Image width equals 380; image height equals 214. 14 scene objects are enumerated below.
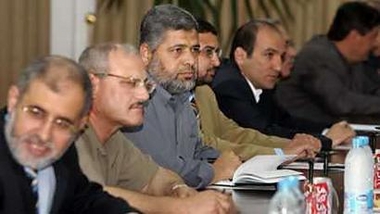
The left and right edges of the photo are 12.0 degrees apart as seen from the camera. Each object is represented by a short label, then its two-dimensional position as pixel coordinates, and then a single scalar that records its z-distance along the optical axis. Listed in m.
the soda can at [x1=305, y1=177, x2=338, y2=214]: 4.94
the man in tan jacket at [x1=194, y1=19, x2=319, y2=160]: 7.79
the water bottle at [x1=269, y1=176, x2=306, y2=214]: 4.03
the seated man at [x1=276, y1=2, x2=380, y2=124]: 9.98
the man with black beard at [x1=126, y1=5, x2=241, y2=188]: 6.39
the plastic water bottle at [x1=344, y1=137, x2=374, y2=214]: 4.85
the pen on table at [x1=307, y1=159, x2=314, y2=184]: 5.48
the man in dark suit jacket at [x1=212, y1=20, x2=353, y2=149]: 8.55
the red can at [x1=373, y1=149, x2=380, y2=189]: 5.86
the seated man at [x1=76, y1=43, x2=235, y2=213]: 5.24
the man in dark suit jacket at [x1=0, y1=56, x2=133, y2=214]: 4.24
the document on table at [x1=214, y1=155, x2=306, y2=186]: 6.19
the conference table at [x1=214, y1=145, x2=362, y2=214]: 5.44
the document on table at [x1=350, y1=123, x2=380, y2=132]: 8.70
